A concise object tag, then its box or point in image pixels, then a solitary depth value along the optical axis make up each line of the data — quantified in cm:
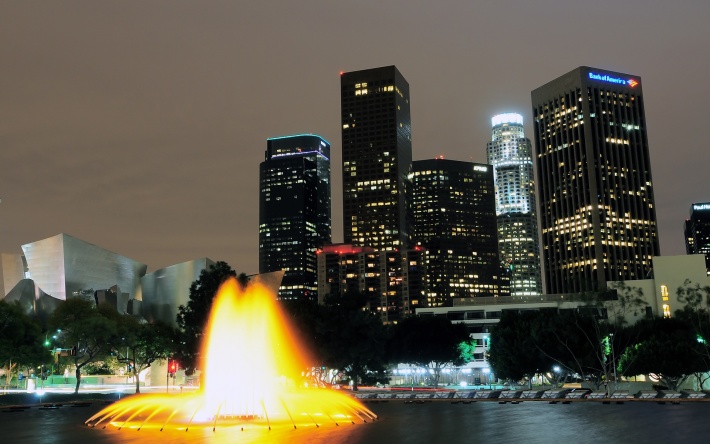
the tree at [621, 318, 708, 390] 6419
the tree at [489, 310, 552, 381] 7219
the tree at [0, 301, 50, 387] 6178
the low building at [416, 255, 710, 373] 10206
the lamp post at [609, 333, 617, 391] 6405
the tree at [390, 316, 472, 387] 9640
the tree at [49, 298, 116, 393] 6988
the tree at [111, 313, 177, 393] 7481
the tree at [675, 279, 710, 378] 6850
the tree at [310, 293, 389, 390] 7481
